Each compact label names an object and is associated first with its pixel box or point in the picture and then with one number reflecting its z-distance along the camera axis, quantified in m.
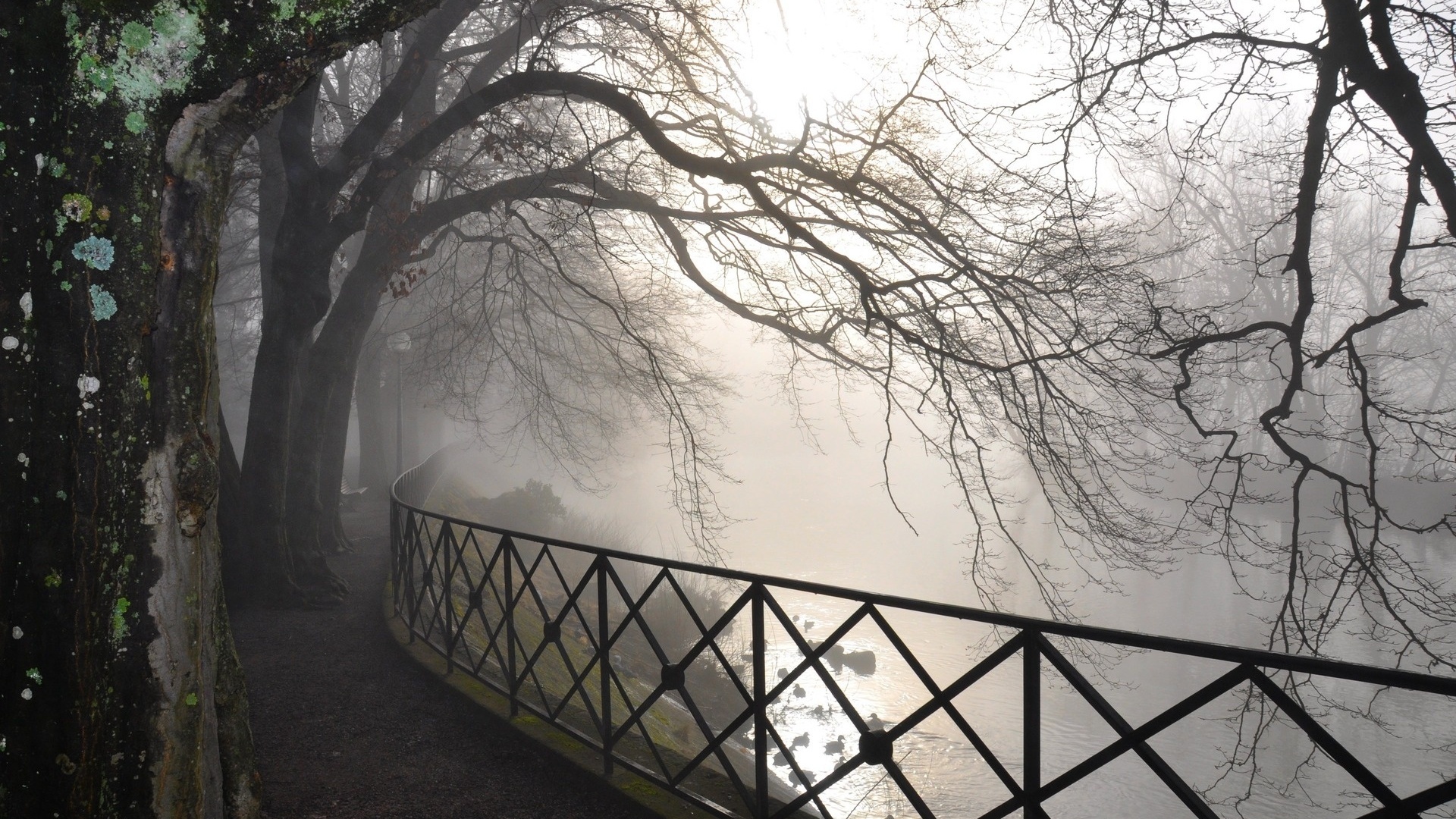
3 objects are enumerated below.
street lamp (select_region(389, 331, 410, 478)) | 22.03
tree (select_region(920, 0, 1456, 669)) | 4.10
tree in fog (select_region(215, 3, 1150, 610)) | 6.01
